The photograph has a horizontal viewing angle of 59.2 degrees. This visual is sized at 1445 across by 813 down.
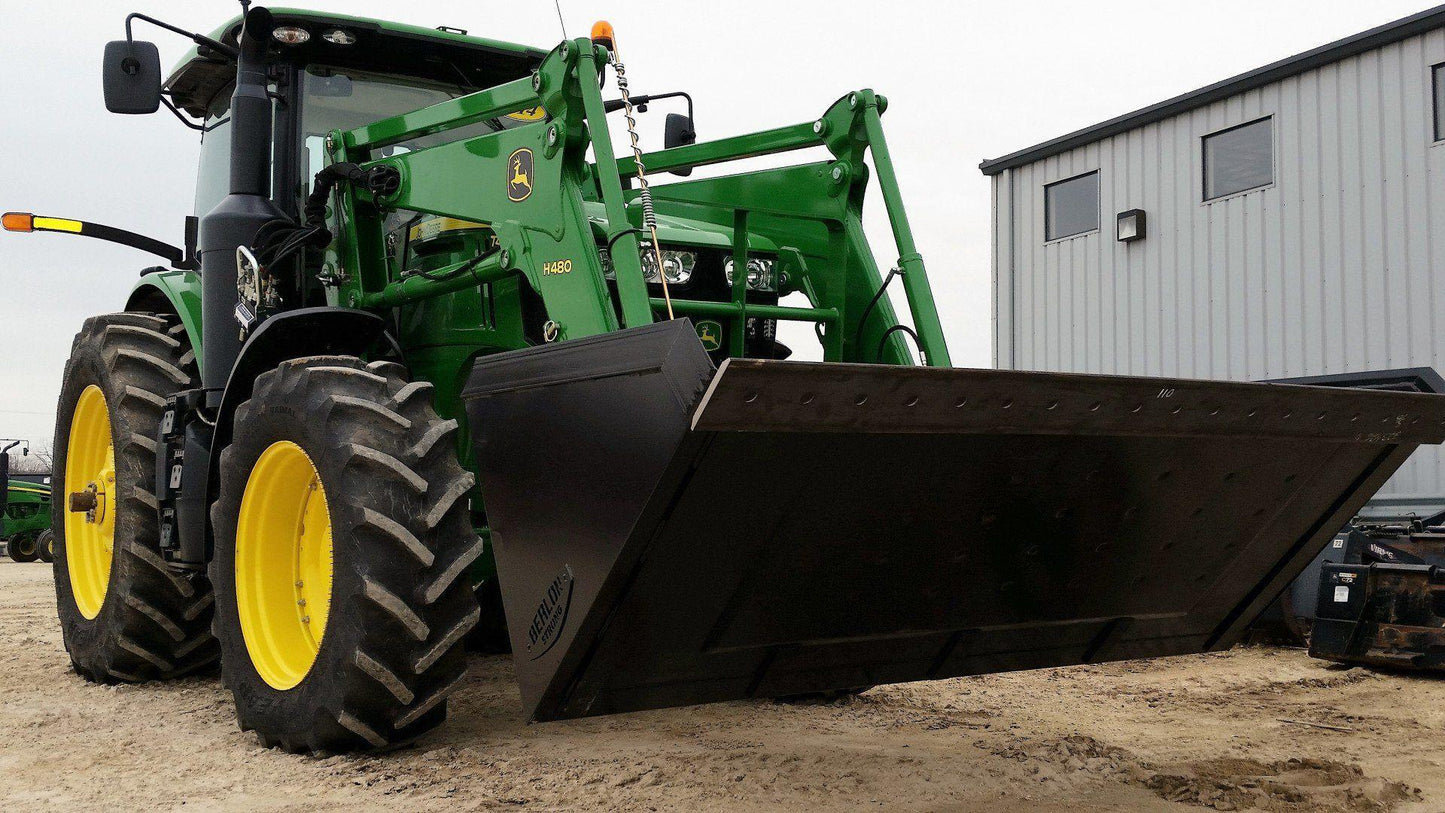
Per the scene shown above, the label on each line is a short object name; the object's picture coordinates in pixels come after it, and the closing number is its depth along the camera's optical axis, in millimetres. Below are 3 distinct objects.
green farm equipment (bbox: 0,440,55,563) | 17938
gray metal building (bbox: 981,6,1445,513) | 9836
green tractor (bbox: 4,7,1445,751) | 2914
